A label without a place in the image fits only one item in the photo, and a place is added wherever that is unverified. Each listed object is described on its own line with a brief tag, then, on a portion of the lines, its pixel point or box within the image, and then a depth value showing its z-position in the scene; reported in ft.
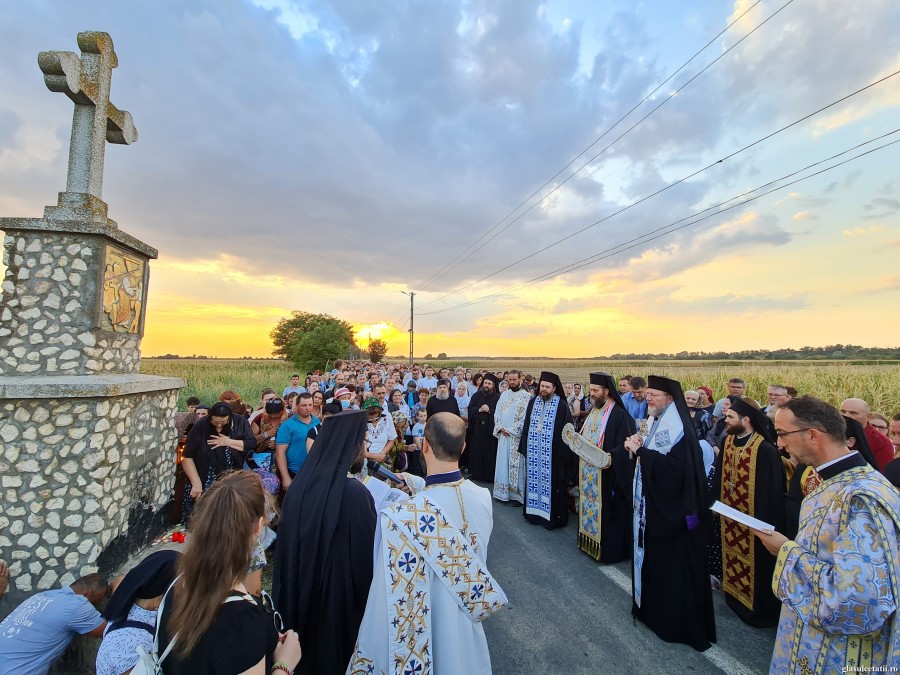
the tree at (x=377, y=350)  220.43
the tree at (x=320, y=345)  134.72
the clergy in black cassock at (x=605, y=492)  16.39
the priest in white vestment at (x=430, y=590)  7.01
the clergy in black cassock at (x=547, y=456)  20.02
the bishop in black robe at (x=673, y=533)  11.57
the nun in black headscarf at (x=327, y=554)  8.05
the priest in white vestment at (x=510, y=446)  23.30
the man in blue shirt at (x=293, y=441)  17.10
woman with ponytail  4.89
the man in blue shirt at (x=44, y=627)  8.56
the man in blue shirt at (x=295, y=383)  36.98
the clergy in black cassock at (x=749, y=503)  12.86
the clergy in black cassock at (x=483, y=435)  29.30
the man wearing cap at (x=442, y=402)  29.89
